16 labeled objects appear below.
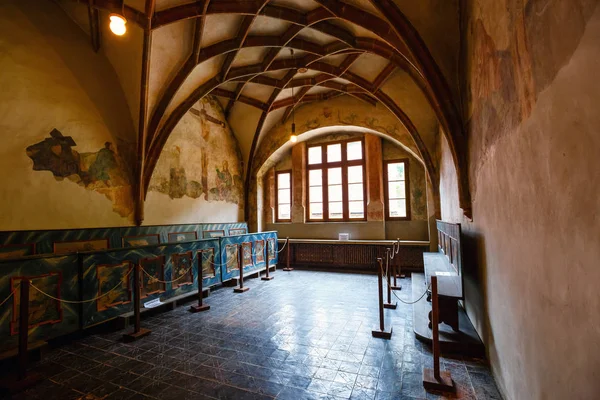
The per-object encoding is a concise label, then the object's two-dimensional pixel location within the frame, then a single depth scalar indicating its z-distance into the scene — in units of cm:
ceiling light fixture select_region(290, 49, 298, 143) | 800
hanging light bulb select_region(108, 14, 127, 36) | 385
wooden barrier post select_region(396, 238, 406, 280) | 806
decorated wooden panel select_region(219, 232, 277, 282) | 711
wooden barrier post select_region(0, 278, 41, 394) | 291
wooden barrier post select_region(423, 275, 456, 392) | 276
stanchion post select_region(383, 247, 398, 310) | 529
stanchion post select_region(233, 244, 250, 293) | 674
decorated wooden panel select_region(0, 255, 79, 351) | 338
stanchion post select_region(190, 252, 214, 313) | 539
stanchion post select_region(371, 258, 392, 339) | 401
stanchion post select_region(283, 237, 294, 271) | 967
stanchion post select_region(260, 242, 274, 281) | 813
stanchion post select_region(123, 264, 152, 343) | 413
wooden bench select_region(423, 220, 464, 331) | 340
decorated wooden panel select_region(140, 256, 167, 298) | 504
